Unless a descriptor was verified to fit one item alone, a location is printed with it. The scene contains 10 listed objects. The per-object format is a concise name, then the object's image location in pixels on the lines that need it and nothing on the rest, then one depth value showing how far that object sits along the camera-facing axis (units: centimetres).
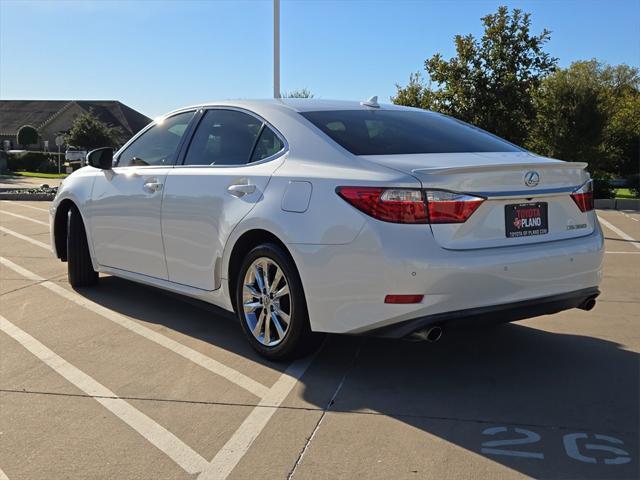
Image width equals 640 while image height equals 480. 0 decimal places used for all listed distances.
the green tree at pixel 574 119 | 2025
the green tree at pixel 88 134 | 5081
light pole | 1451
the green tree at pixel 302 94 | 3105
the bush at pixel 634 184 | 2369
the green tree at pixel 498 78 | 2102
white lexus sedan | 363
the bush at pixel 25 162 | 4466
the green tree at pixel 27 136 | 5644
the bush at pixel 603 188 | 1967
